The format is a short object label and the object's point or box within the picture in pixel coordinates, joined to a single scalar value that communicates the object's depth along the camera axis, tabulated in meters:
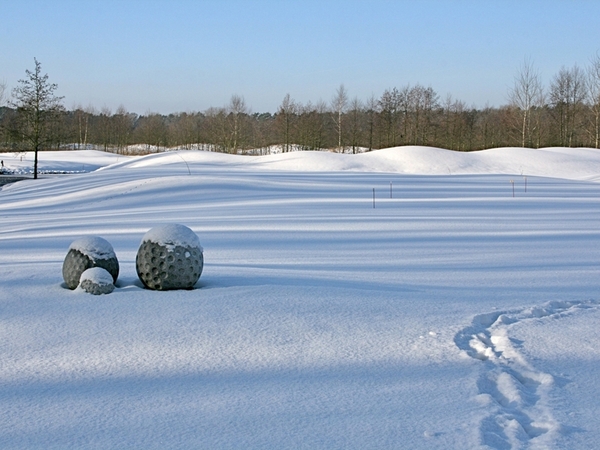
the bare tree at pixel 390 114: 55.56
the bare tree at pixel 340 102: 53.66
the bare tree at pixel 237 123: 56.34
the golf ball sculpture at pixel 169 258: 6.30
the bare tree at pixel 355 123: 56.07
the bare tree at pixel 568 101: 51.56
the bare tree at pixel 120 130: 72.88
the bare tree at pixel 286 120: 56.71
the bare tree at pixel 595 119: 42.97
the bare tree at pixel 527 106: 44.31
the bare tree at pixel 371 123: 56.62
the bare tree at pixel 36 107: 34.44
